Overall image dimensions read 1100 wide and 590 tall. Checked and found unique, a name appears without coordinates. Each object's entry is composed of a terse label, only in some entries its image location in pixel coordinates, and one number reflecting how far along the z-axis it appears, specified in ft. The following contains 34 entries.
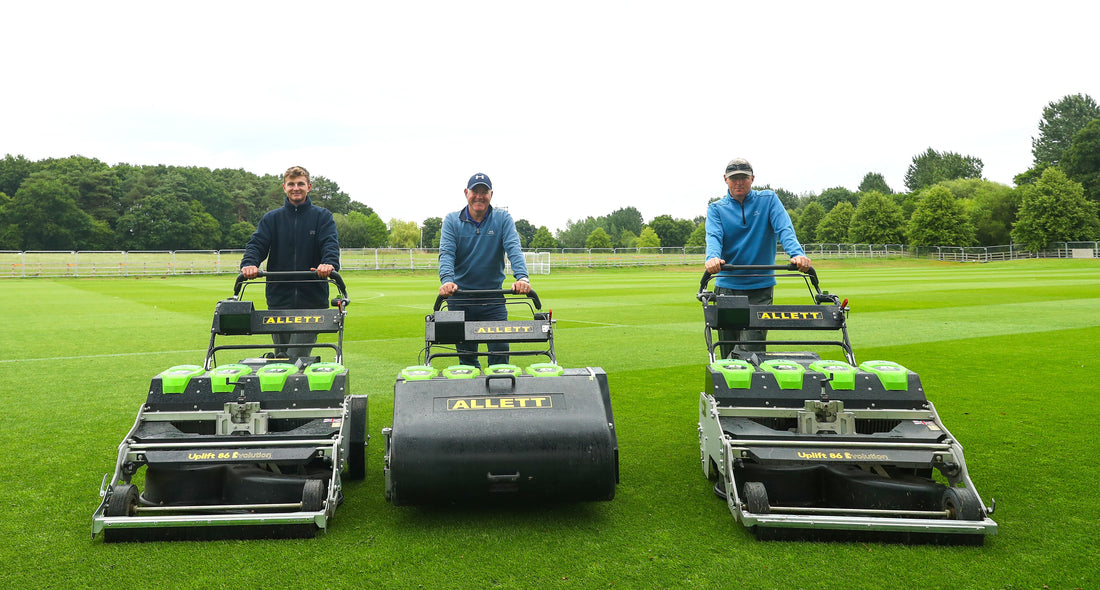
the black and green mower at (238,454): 11.48
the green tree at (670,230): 337.52
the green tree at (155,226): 259.39
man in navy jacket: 18.97
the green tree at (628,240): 340.86
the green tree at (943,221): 235.61
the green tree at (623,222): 429.79
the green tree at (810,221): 342.44
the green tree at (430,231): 367.25
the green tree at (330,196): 404.36
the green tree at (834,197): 399.44
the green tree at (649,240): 318.24
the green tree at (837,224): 302.45
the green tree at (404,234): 334.85
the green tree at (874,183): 451.12
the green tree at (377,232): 343.26
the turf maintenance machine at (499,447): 11.70
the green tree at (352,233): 298.76
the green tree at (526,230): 377.46
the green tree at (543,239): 315.99
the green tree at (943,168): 410.10
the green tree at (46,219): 239.91
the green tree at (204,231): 268.62
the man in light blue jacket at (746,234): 17.81
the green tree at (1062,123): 308.19
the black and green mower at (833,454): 11.40
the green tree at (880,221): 264.52
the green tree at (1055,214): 216.54
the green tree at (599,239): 304.71
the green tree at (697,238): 322.14
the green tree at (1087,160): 243.60
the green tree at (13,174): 281.74
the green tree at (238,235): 286.46
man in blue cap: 18.16
